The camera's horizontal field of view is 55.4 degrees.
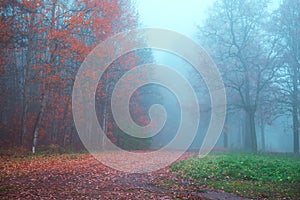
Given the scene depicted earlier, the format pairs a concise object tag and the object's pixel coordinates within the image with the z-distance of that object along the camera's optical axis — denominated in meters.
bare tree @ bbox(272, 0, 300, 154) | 20.22
